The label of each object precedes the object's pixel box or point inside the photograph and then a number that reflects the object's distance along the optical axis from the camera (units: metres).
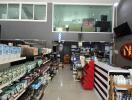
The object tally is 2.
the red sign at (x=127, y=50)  4.38
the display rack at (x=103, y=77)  2.80
